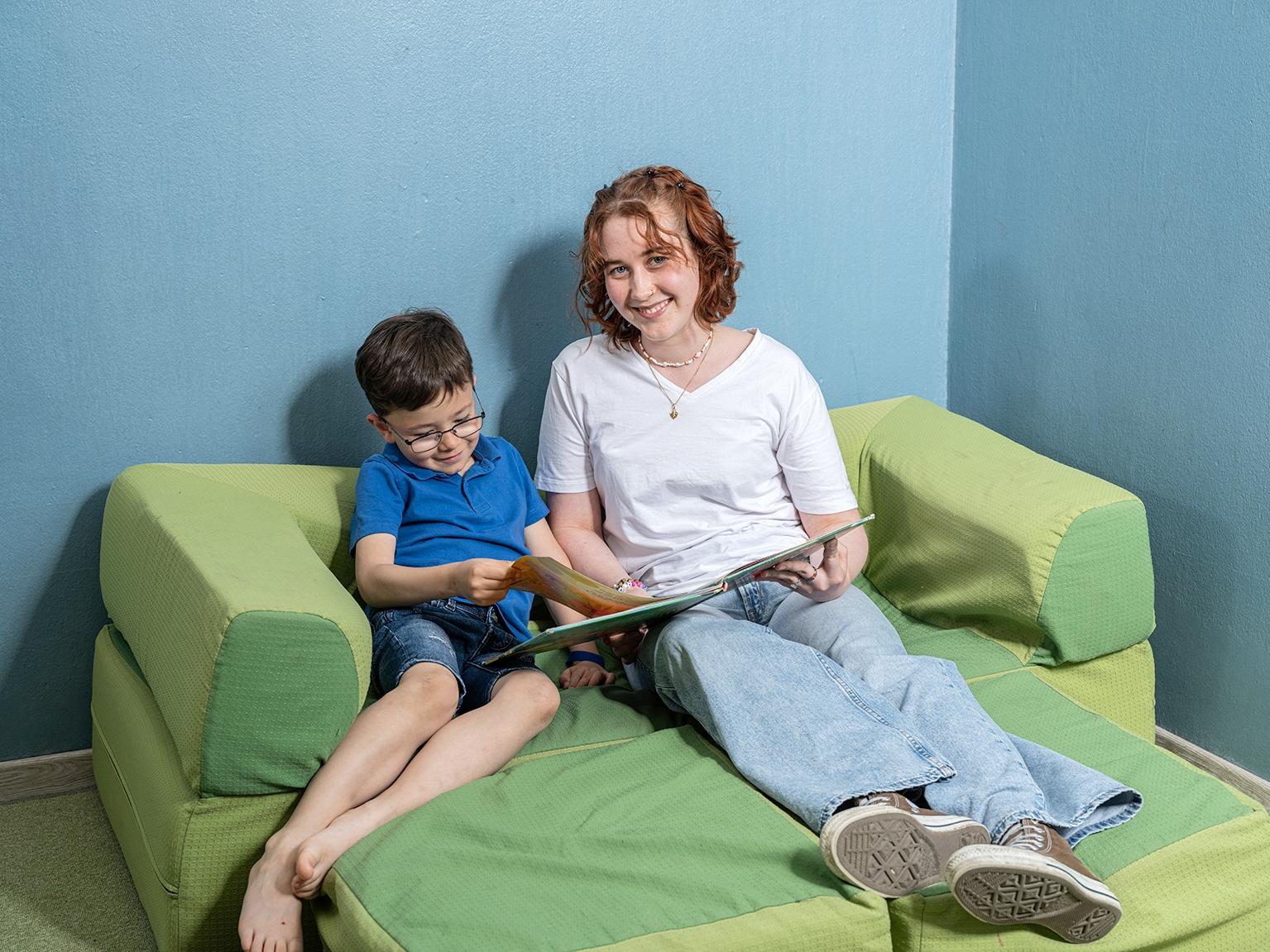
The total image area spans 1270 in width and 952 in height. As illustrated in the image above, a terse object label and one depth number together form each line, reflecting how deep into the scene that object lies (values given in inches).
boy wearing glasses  53.6
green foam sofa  47.9
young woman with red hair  51.6
